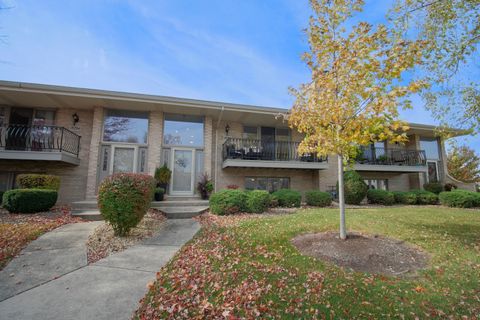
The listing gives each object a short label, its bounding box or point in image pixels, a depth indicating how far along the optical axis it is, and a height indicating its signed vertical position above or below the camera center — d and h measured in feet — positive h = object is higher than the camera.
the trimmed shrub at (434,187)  48.11 -0.34
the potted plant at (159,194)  32.55 -1.65
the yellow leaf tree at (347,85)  13.08 +6.29
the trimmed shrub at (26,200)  24.08 -2.11
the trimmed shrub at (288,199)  33.30 -2.18
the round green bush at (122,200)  17.61 -1.41
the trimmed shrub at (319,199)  35.14 -2.24
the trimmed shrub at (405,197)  41.39 -2.10
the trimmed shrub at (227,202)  27.30 -2.25
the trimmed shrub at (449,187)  50.01 -0.19
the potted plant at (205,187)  36.29 -0.71
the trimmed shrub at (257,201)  28.35 -2.19
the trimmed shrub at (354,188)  36.73 -0.49
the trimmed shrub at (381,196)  40.09 -2.01
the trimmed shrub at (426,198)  41.89 -2.24
